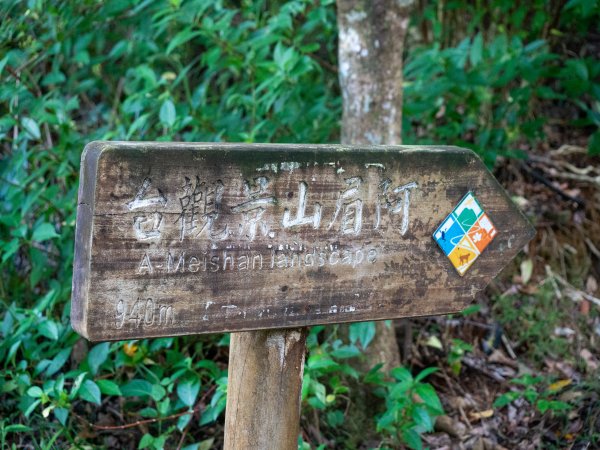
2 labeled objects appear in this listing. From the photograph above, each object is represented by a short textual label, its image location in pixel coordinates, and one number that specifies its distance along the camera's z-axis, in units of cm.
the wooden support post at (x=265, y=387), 160
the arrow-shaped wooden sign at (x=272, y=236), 132
